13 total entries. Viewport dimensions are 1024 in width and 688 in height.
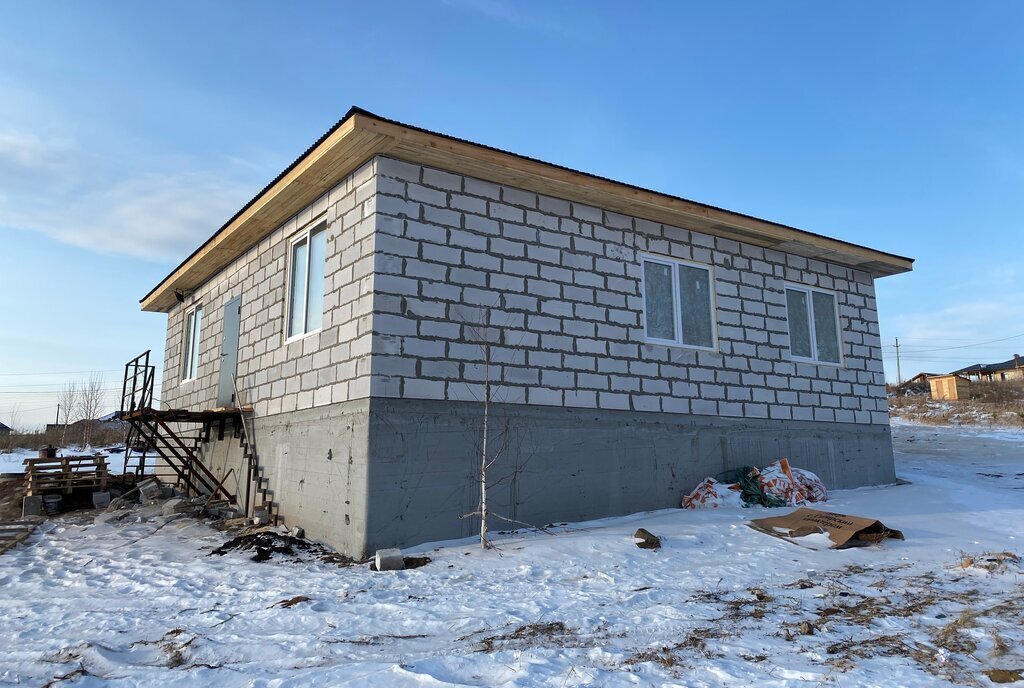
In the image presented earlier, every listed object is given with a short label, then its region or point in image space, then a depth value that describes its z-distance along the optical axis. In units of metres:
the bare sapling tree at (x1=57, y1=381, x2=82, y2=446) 45.31
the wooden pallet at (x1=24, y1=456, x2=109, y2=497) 12.13
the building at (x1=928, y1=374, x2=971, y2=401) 39.97
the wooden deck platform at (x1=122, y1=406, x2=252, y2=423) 10.78
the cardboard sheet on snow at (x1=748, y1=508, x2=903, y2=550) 7.44
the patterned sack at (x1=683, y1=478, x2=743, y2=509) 9.86
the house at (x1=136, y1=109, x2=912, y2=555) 8.00
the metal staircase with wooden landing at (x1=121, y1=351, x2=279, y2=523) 10.31
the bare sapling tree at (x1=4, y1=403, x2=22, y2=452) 30.89
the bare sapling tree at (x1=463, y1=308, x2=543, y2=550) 8.26
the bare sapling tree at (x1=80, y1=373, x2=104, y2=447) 45.00
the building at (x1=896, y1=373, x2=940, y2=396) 48.34
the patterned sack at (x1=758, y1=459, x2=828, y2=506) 10.14
